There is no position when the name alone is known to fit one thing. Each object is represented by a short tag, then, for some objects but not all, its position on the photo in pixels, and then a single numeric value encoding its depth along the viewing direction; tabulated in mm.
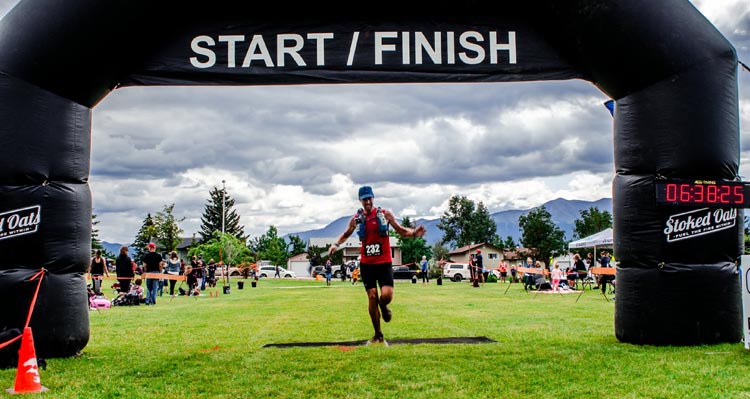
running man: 8867
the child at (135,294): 19172
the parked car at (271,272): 81381
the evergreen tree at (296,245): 141762
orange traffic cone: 5727
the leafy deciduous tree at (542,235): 95375
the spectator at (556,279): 24891
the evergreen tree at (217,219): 105562
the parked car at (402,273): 53062
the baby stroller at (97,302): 17453
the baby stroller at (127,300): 18875
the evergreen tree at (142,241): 74688
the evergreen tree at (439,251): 116006
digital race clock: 7863
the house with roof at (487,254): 116375
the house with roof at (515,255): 109900
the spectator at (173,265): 22797
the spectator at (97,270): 19141
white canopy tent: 30983
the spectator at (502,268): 36672
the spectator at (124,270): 19094
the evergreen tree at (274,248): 111062
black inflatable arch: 7551
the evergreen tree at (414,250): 98438
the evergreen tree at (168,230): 71875
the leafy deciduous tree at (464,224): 118625
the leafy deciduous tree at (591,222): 95375
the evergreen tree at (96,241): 90269
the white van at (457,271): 59481
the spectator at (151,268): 19500
